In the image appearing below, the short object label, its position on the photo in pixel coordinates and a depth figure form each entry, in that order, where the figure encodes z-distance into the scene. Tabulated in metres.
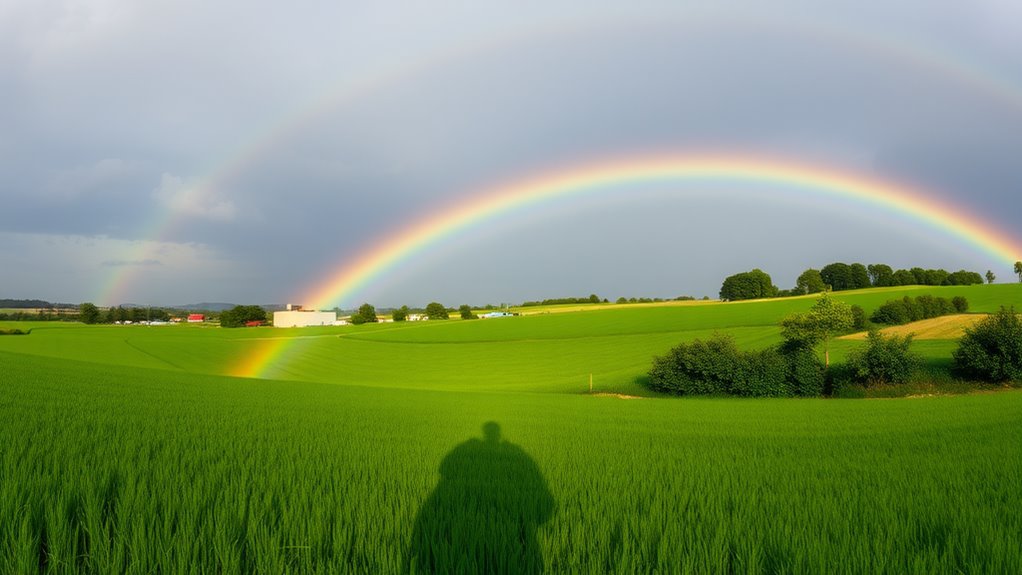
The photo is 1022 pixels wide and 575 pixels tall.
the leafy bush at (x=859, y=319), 64.88
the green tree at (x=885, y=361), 31.67
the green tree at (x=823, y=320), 36.94
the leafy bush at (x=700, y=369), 32.75
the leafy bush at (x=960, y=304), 73.12
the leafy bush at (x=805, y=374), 32.72
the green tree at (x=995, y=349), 31.48
